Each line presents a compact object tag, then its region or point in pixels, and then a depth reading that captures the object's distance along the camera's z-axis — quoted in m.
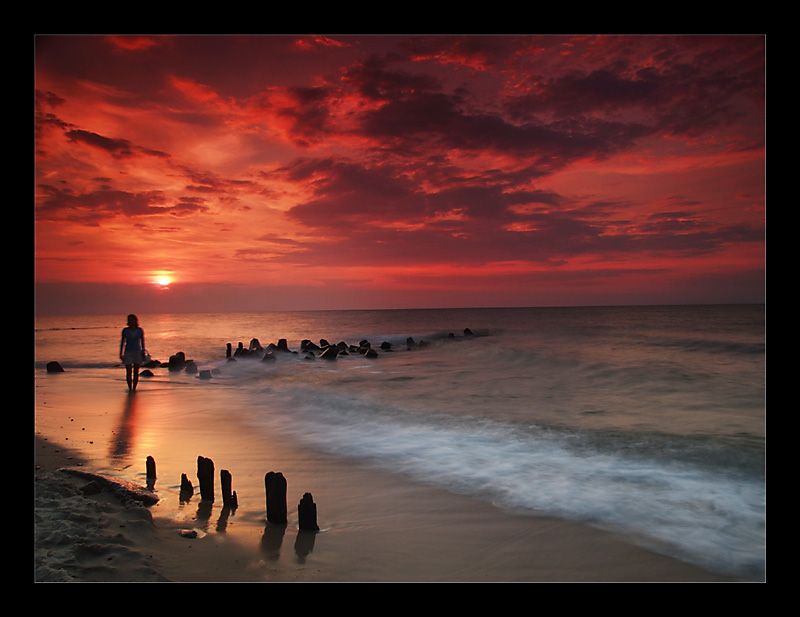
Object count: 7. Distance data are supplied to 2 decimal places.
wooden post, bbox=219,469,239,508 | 4.51
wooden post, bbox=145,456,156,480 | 5.18
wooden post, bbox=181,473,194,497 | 4.81
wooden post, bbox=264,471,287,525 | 4.17
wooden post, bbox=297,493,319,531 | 4.14
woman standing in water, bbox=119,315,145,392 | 10.56
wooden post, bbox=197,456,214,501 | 4.62
